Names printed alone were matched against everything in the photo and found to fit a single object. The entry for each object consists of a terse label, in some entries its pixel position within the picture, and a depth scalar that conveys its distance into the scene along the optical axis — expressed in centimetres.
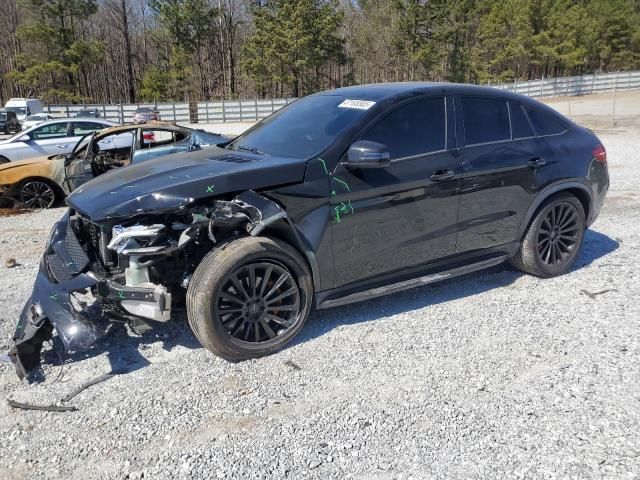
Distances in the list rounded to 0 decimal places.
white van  3122
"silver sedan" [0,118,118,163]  1078
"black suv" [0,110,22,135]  2789
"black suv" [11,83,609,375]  345
